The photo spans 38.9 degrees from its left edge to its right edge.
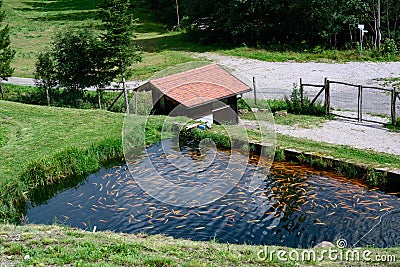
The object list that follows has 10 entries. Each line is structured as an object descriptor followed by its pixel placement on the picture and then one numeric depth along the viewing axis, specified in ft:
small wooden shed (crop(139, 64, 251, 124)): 65.31
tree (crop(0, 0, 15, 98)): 87.89
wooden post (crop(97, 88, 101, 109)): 77.97
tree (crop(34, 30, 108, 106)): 79.97
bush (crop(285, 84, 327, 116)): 71.26
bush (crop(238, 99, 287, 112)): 73.61
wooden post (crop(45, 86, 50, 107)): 80.64
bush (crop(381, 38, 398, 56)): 105.40
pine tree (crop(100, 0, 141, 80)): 76.95
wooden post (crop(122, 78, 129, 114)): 73.18
